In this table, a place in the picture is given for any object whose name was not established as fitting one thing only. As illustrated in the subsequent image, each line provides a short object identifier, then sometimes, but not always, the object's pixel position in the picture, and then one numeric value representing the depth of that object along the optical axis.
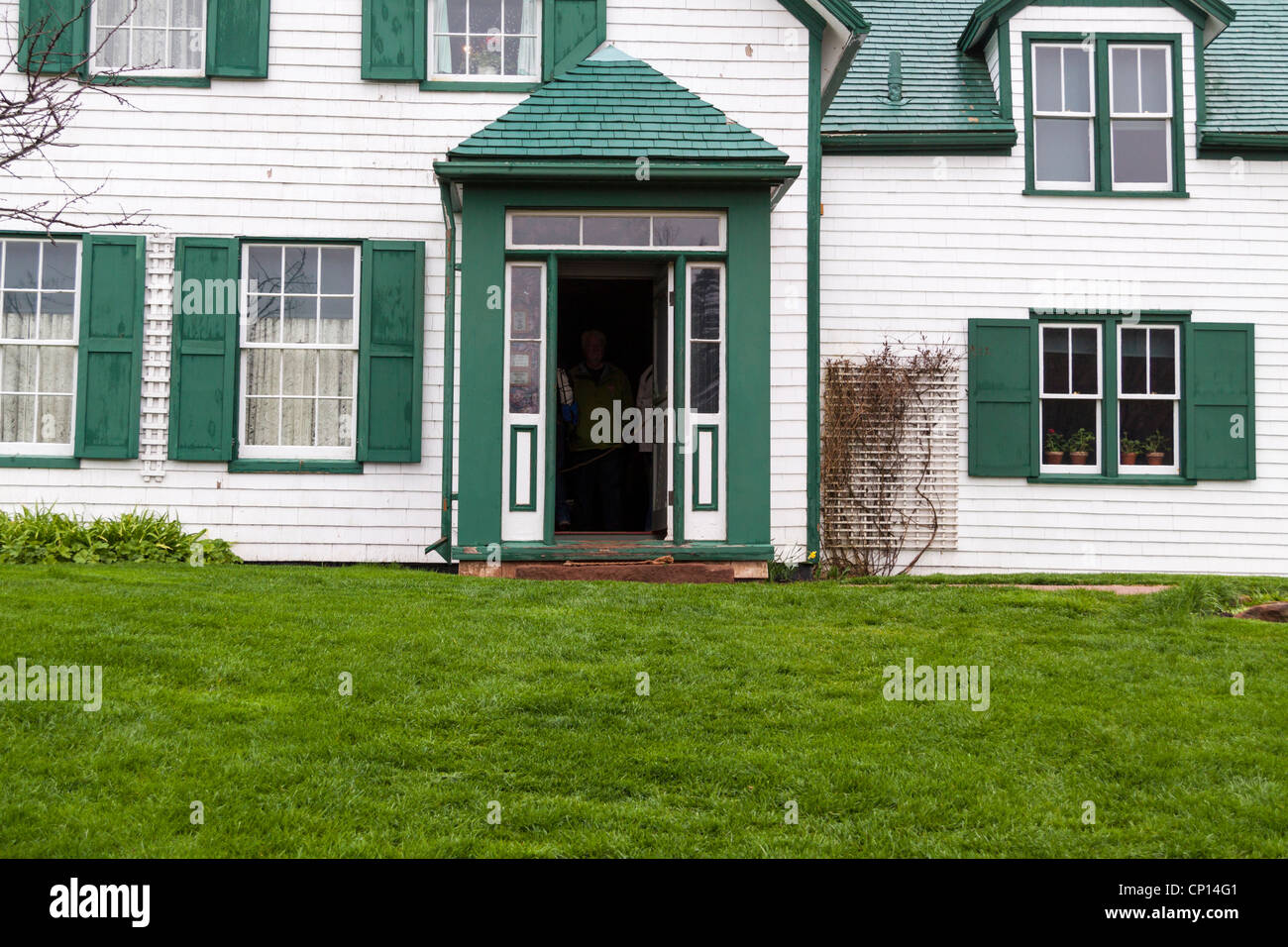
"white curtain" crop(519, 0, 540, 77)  10.95
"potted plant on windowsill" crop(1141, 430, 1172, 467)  12.17
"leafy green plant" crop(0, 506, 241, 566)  9.80
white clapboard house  9.55
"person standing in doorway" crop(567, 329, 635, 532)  11.32
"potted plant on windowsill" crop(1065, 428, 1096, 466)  12.14
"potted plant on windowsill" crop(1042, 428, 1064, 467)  12.16
